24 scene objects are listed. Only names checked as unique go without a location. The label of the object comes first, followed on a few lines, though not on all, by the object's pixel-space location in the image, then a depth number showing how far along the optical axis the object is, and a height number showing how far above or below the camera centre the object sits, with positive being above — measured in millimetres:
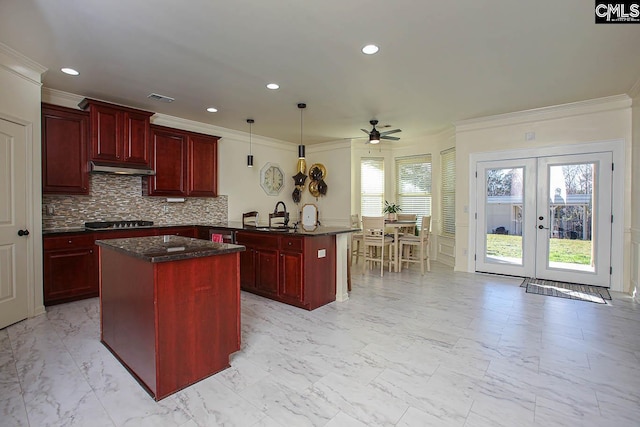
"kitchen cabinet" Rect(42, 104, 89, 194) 3816 +731
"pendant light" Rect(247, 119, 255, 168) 5580 +867
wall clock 6905 +680
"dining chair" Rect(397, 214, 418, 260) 6558 -392
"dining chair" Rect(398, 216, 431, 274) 5434 -603
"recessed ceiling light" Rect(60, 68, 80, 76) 3416 +1532
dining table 5586 -566
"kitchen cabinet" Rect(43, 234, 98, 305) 3699 -768
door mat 4027 -1134
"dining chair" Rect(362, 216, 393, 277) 5340 -460
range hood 4148 +536
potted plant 6746 -48
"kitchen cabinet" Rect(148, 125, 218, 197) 4852 +752
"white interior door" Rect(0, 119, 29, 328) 3080 -170
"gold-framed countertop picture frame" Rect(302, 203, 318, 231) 4211 -120
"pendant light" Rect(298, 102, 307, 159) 4594 +889
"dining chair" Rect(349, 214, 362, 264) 6266 -441
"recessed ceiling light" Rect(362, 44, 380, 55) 2906 +1540
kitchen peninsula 3613 -637
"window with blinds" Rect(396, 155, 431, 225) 6934 +572
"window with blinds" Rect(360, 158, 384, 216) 7211 +536
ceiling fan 5020 +1183
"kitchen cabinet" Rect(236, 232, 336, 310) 3572 -735
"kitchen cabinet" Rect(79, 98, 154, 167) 4133 +1049
